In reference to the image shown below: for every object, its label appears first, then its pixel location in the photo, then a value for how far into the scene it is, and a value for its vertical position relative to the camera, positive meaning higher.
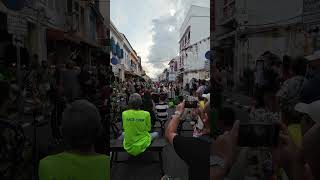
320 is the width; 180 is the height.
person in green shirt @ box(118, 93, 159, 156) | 4.39 -0.57
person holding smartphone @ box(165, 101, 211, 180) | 1.60 -0.30
